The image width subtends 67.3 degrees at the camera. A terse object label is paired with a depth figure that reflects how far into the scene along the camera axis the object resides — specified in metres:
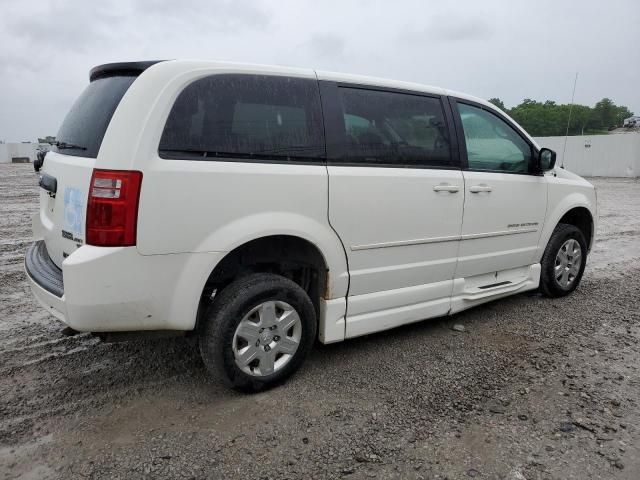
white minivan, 2.38
